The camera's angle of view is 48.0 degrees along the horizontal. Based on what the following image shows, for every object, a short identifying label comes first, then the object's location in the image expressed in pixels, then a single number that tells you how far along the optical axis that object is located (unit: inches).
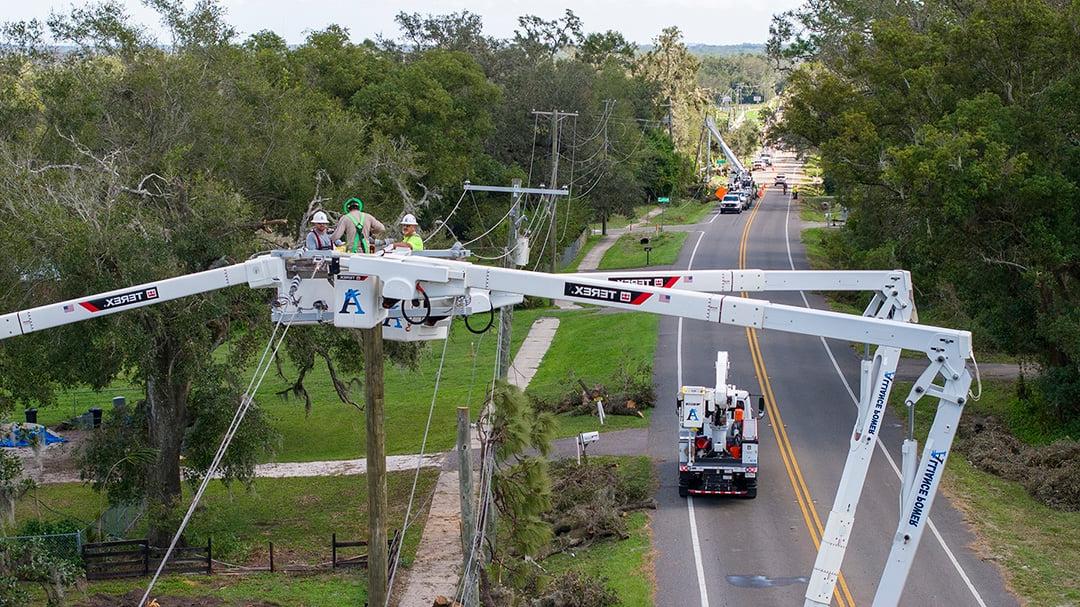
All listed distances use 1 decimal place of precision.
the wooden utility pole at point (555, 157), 2005.4
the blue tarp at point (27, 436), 1116.4
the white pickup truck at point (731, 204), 3961.6
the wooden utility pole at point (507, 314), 981.8
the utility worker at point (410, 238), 652.1
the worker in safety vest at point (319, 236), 615.8
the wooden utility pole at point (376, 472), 671.1
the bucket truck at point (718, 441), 1088.8
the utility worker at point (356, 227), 653.3
